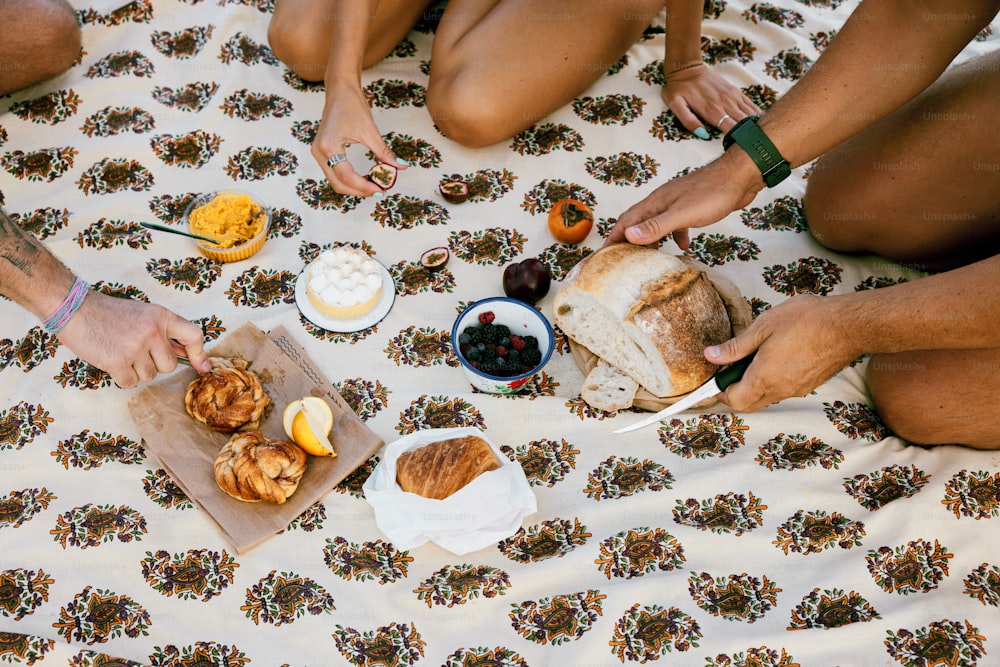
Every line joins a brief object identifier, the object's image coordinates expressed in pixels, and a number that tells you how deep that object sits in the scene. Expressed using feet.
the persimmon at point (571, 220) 6.64
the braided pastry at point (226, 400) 5.24
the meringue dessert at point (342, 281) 6.02
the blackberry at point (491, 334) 5.70
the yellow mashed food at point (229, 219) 6.39
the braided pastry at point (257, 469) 4.91
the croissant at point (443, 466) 5.03
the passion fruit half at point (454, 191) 6.97
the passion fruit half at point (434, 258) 6.57
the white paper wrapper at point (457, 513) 4.98
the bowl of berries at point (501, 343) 5.61
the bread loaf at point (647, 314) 5.22
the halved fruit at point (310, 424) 5.19
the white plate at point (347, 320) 6.17
